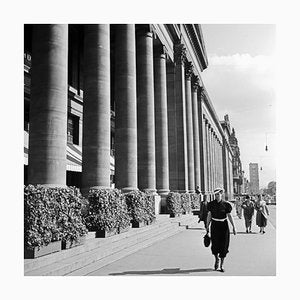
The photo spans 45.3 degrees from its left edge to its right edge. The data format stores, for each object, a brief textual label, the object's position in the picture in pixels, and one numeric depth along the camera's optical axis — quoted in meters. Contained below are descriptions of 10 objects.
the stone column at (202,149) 47.47
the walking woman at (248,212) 19.27
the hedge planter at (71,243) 10.52
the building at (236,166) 158.38
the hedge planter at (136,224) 16.91
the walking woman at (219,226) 9.30
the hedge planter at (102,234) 13.30
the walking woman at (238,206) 30.93
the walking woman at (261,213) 18.25
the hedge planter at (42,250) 8.98
